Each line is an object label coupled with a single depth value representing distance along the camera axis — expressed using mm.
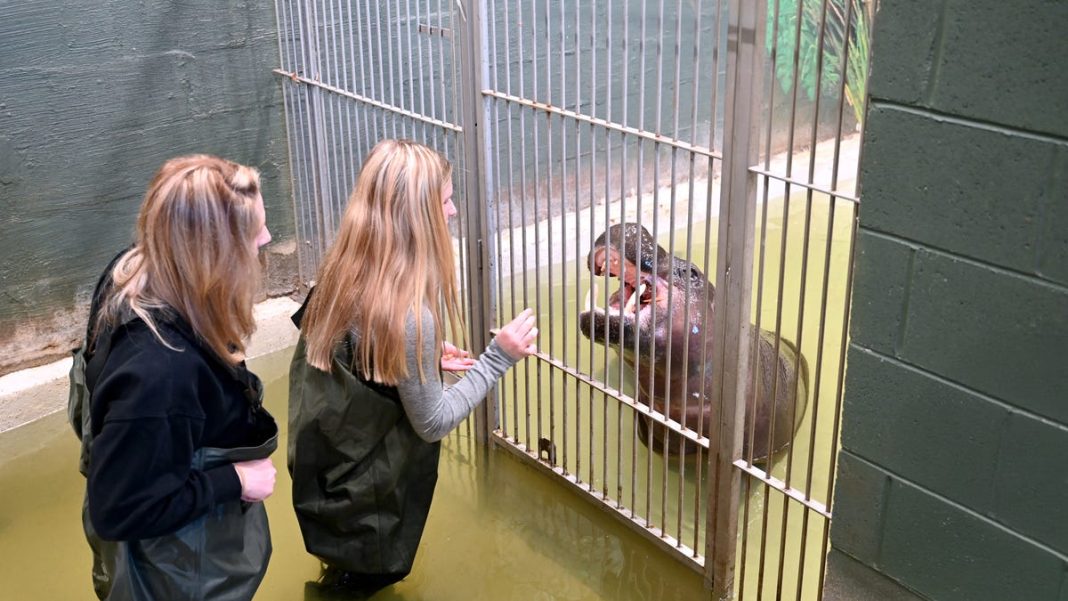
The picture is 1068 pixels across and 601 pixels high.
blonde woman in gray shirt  2846
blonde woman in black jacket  2184
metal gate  2873
